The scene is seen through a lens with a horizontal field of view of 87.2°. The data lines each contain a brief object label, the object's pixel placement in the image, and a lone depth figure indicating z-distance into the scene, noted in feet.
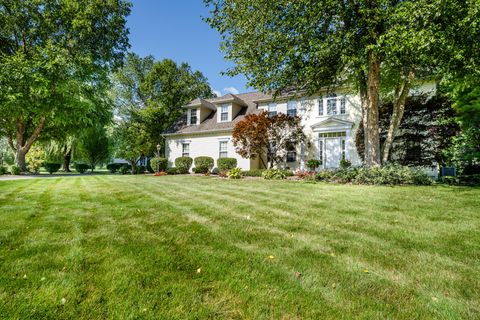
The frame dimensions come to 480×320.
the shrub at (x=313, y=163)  54.87
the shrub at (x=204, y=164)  67.36
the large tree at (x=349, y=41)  26.50
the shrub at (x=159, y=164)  73.60
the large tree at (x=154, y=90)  89.86
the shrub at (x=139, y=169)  81.97
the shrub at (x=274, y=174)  46.24
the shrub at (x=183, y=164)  70.72
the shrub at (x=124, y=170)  78.27
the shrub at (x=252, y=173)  53.02
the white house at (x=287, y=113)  54.44
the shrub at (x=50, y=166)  78.71
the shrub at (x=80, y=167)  87.55
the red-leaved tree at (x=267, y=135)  52.65
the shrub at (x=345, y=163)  51.90
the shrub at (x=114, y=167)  102.77
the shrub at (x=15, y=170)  60.64
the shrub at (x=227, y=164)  63.87
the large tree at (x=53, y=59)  54.19
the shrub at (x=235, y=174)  48.42
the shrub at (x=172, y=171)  69.51
